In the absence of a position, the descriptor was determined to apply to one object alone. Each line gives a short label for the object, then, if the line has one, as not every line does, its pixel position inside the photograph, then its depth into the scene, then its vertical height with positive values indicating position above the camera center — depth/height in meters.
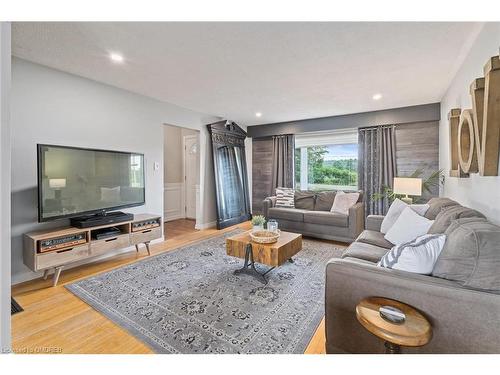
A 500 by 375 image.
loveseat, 3.85 -0.60
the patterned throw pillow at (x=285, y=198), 4.77 -0.31
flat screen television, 2.50 +0.02
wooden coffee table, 2.43 -0.73
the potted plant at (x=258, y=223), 2.96 -0.50
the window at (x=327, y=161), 5.07 +0.50
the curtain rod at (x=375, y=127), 4.43 +1.07
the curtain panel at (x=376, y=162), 4.46 +0.39
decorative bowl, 2.57 -0.59
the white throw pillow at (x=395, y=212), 2.68 -0.33
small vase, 2.88 -0.55
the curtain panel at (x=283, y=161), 5.59 +0.52
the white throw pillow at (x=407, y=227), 2.20 -0.43
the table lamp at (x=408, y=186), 3.46 -0.05
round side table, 1.01 -0.64
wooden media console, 2.35 -0.68
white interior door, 5.93 +0.25
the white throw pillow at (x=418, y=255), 1.33 -0.42
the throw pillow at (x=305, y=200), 4.65 -0.34
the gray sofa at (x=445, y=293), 1.09 -0.56
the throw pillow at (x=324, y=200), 4.46 -0.33
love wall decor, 1.53 +0.42
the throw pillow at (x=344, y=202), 4.07 -0.34
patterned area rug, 1.65 -1.06
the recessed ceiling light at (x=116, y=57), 2.40 +1.30
